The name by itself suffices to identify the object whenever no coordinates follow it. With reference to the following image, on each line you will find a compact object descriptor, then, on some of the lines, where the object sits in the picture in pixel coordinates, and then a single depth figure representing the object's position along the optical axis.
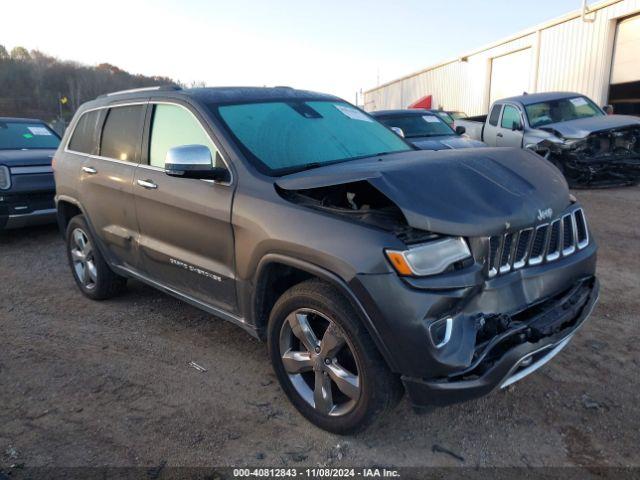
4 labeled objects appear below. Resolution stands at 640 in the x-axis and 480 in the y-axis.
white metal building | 15.23
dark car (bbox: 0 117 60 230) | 6.75
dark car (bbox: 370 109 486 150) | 8.88
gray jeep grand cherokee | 2.31
